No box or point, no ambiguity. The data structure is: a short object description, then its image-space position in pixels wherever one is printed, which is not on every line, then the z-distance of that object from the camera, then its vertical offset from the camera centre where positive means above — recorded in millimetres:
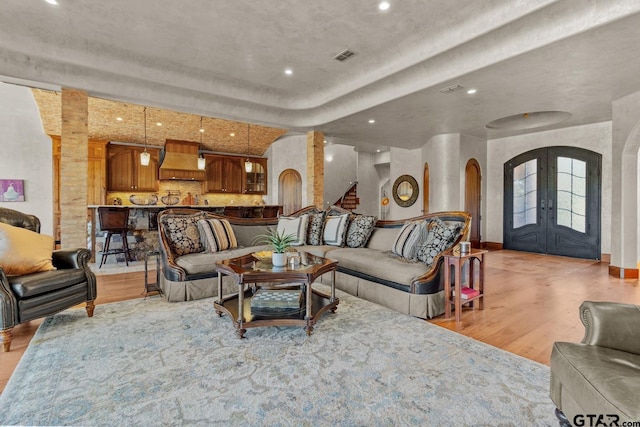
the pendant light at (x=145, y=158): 6770 +1129
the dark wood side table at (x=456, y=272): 2801 -597
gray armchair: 1005 -595
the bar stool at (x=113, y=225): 5191 -258
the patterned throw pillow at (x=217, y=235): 3934 -331
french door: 6180 +138
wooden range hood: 8219 +1300
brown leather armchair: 2254 -637
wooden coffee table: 2449 -638
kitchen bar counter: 5574 -403
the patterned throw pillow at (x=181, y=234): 3762 -305
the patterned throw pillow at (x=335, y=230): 4387 -302
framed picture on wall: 6719 +432
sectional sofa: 2965 -531
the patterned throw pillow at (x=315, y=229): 4547 -300
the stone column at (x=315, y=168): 6750 +897
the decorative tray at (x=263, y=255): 3084 -475
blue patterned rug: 1544 -1017
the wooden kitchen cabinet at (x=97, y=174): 7590 +884
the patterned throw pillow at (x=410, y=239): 3371 -342
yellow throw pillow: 2490 -350
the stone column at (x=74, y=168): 4195 +575
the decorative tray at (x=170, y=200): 8677 +264
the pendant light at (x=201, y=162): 7617 +1160
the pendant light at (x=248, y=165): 8047 +1144
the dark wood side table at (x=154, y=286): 3578 -923
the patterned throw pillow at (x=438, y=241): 3047 -322
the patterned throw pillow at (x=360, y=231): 4230 -314
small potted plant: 2779 -396
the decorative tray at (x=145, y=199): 8367 +284
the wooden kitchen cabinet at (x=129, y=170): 7930 +1035
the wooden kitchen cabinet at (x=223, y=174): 9117 +1051
